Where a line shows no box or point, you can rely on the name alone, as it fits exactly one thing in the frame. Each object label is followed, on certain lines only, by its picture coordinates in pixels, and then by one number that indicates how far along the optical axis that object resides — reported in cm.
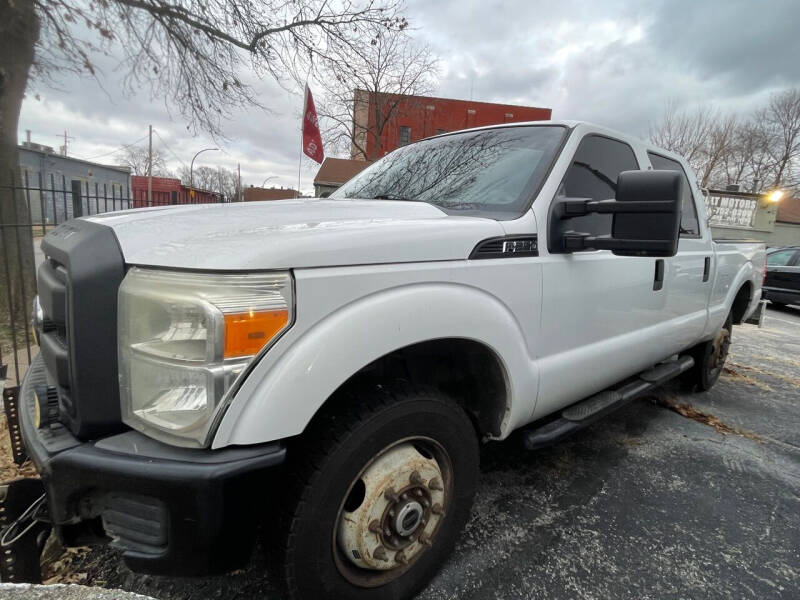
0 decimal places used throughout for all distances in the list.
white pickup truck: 122
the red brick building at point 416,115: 1894
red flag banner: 701
